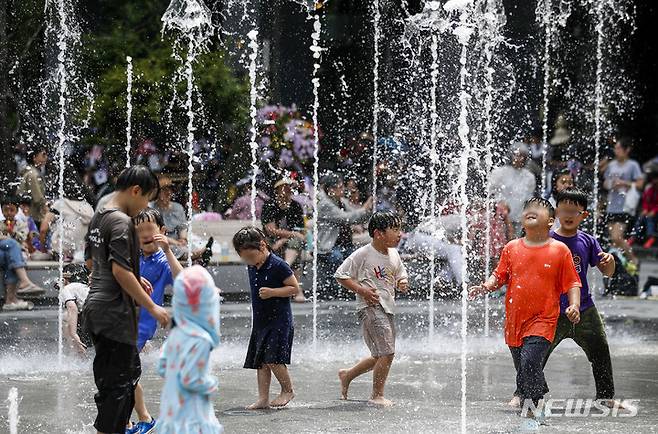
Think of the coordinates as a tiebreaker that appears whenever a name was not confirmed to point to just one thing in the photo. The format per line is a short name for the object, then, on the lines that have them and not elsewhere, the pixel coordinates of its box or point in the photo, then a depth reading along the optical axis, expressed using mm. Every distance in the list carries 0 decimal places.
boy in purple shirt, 13851
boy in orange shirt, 12817
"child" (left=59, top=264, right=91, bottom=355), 16797
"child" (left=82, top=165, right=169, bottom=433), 10395
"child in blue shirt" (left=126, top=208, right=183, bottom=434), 12187
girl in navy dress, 13844
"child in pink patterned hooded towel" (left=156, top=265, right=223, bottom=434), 8611
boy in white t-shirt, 14403
